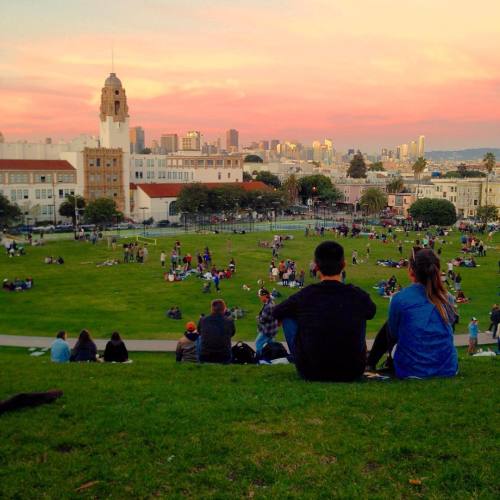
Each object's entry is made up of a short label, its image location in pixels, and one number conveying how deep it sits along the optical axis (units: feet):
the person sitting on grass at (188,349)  38.91
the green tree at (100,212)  258.37
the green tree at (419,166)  428.15
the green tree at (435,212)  283.79
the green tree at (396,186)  426.10
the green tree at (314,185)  417.49
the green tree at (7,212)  244.42
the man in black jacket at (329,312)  21.90
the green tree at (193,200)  297.94
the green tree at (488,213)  296.71
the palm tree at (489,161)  358.72
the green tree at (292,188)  406.21
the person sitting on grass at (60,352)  42.06
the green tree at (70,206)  277.85
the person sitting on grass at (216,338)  36.01
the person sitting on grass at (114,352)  41.53
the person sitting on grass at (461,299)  103.35
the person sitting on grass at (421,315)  22.94
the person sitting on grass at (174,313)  90.43
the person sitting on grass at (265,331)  37.67
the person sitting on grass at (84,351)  42.32
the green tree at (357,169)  574.97
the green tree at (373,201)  369.30
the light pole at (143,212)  310.24
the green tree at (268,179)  464.24
